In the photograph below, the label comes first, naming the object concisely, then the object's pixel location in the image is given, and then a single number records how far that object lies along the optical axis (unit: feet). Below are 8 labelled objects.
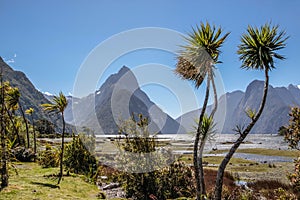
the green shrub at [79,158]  56.85
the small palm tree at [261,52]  25.64
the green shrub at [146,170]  38.17
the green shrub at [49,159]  61.15
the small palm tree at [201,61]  27.66
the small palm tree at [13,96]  81.51
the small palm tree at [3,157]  32.27
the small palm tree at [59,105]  44.27
